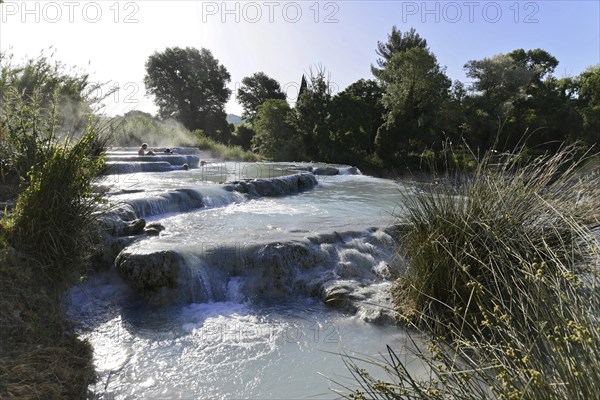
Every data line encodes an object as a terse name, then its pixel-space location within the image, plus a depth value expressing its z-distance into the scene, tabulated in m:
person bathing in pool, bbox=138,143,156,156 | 13.89
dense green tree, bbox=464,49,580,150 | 21.50
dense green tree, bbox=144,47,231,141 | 37.19
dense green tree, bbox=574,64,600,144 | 21.48
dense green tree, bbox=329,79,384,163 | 21.98
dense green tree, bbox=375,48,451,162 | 22.08
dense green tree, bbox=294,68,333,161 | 23.22
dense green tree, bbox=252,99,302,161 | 23.98
